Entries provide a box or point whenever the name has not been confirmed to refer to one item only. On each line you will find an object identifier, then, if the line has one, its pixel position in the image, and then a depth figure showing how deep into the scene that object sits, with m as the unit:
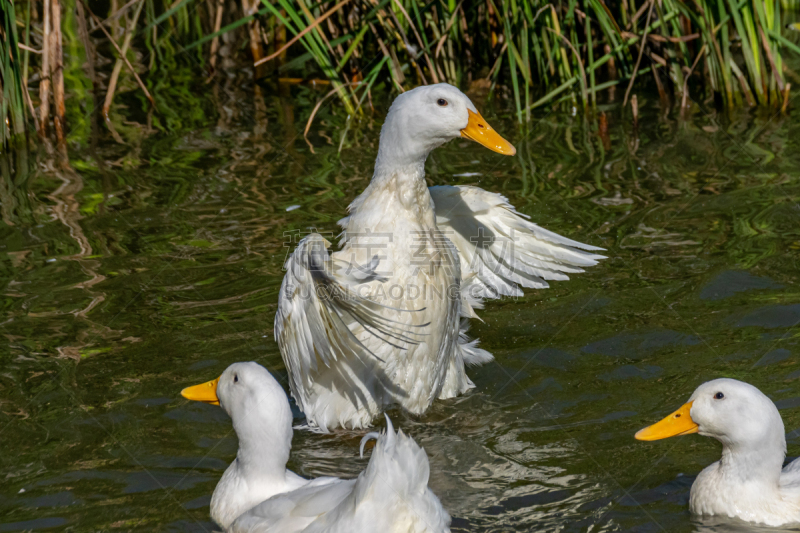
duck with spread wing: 9.43
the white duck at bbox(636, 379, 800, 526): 7.85
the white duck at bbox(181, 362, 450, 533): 7.07
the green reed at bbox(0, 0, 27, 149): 14.65
